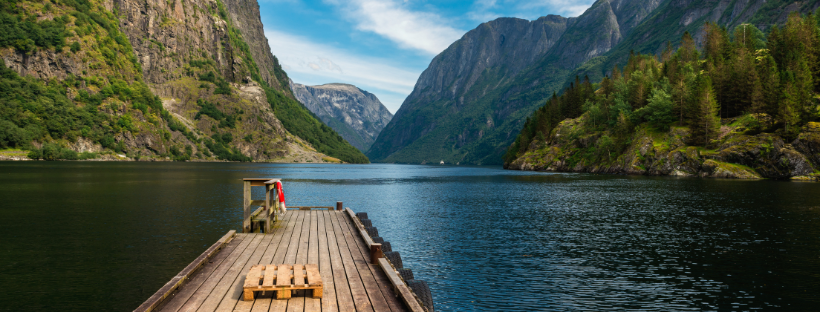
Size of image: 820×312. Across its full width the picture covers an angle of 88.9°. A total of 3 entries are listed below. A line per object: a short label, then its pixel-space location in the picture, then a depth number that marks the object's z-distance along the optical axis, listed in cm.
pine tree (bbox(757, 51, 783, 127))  10194
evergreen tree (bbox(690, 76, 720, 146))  11138
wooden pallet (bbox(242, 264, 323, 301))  1154
